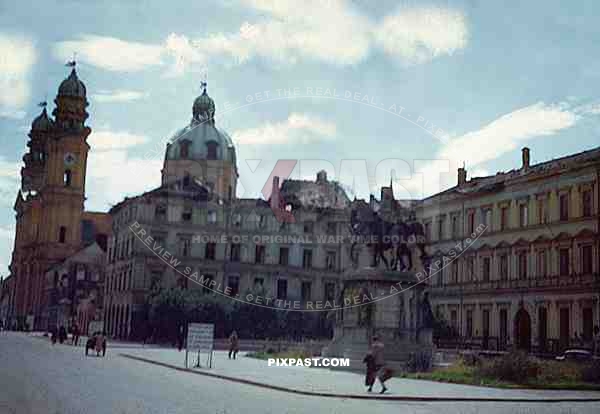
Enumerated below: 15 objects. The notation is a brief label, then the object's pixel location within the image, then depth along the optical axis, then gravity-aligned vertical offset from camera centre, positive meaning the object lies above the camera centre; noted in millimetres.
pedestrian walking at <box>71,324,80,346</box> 56844 +398
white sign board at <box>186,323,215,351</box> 32688 +295
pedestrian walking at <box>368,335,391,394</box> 23562 -334
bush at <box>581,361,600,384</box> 28734 -440
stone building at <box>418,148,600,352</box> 54938 +6868
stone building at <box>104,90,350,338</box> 72938 +8441
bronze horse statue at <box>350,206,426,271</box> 35438 +4535
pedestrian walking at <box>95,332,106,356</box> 42000 -86
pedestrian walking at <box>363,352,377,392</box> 23781 -529
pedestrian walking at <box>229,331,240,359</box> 42000 +85
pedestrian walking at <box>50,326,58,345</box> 56688 +284
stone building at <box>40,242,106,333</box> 96812 +6190
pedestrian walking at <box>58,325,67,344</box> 59003 +420
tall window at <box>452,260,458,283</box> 67312 +6198
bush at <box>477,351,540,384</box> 27719 -371
